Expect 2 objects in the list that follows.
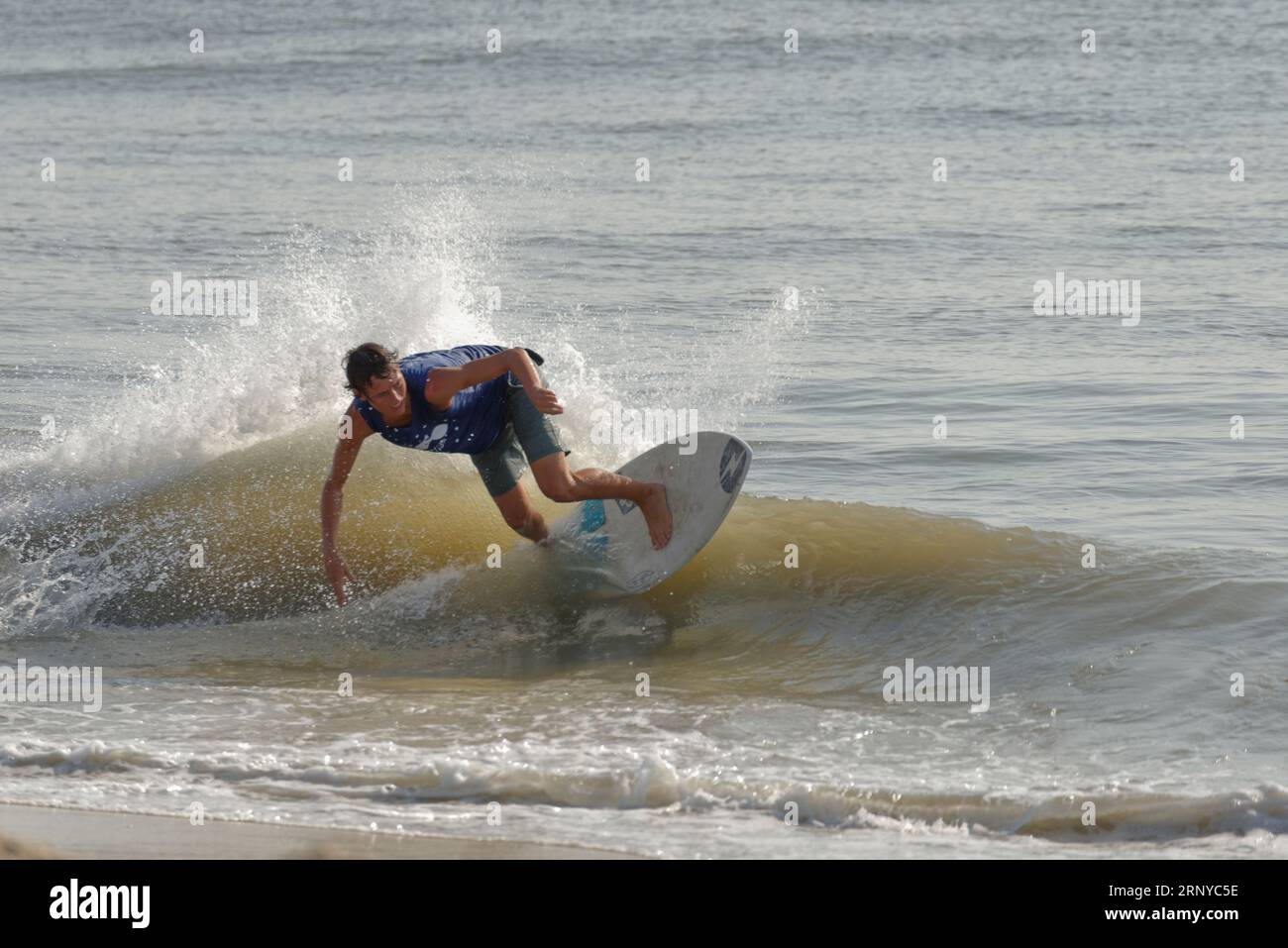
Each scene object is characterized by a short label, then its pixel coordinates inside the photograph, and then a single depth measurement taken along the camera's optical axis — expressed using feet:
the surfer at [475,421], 41.75
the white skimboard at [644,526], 48.14
